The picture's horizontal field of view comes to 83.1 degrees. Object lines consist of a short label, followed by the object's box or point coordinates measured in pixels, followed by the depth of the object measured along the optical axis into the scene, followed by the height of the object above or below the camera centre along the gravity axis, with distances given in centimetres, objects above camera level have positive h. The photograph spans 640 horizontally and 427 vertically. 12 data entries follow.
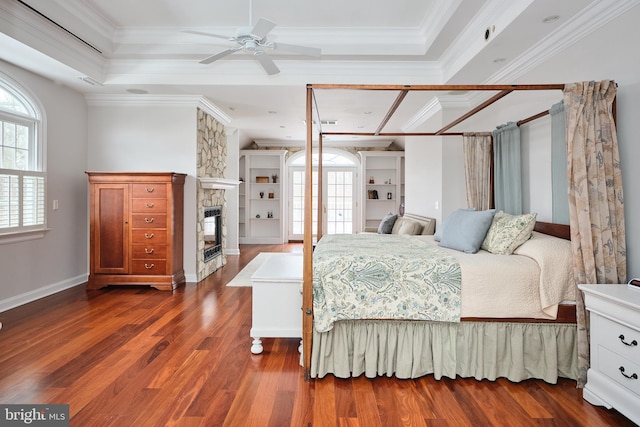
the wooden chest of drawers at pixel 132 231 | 459 -19
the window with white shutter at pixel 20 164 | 378 +58
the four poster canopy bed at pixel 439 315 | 232 -64
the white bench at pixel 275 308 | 275 -71
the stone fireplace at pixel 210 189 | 518 +42
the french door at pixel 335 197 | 921 +47
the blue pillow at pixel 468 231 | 283 -13
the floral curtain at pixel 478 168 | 394 +51
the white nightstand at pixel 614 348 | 180 -71
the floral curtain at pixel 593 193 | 221 +13
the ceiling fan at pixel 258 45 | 279 +144
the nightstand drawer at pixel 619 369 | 180 -81
